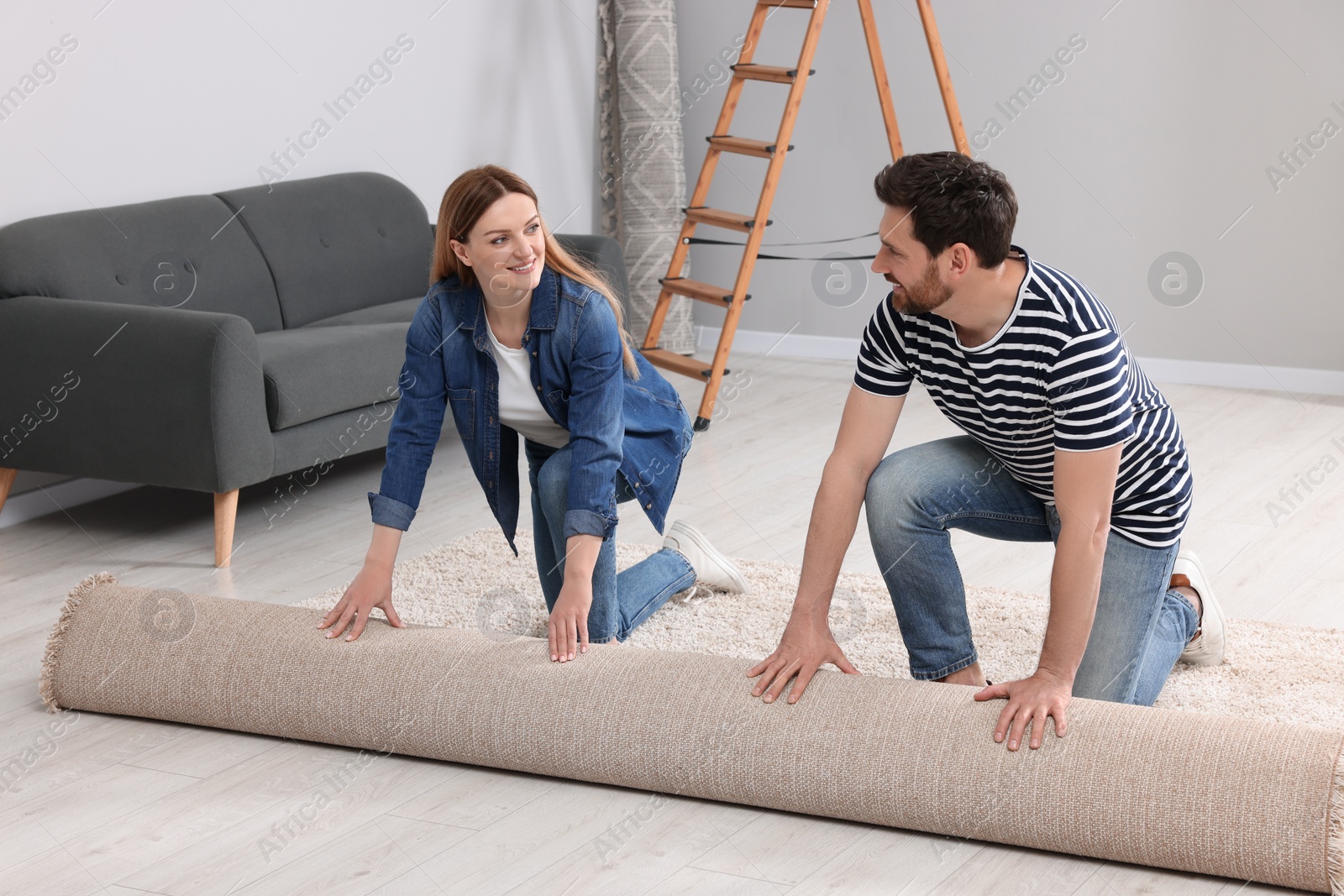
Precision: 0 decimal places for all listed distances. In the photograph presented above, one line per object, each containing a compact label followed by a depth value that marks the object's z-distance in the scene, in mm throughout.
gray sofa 2975
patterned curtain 5066
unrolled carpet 2168
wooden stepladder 4188
